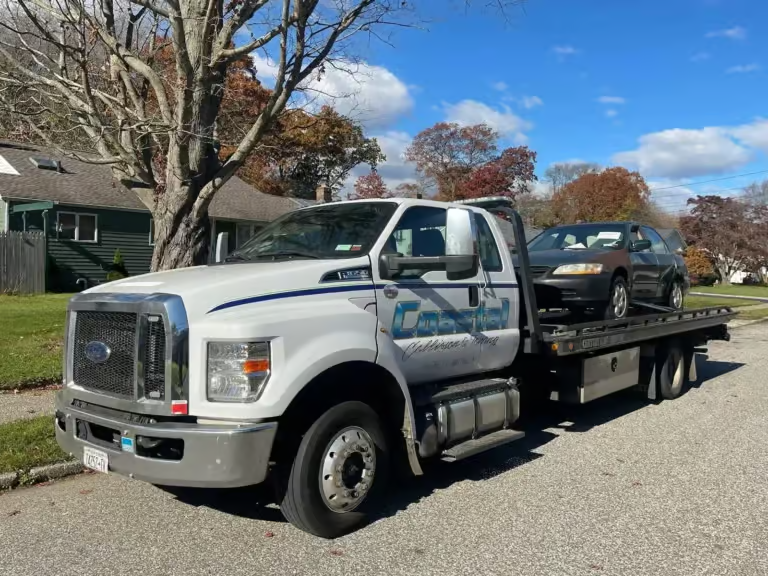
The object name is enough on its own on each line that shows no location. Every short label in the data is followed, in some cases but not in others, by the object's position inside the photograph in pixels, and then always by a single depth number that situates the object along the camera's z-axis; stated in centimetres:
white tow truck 384
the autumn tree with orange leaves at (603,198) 5225
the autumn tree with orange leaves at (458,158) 5019
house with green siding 2144
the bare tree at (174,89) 861
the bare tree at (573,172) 6106
